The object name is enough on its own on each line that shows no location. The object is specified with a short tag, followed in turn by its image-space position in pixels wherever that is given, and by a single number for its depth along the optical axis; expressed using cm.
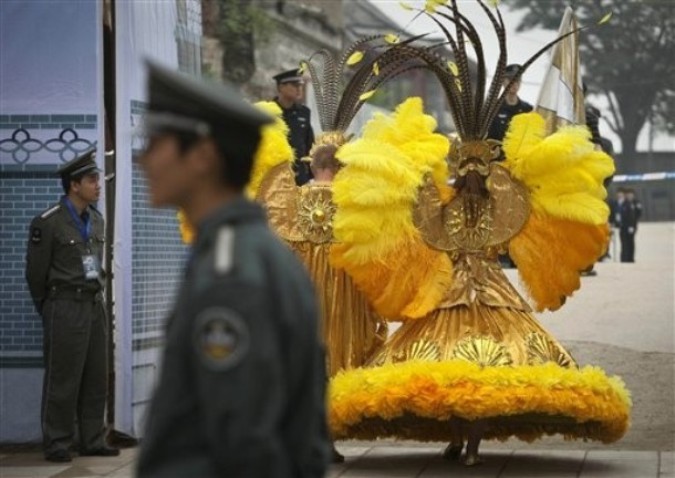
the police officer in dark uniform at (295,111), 1266
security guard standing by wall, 1087
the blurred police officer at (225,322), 358
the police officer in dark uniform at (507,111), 1217
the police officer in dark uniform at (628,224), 3219
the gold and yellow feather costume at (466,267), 945
